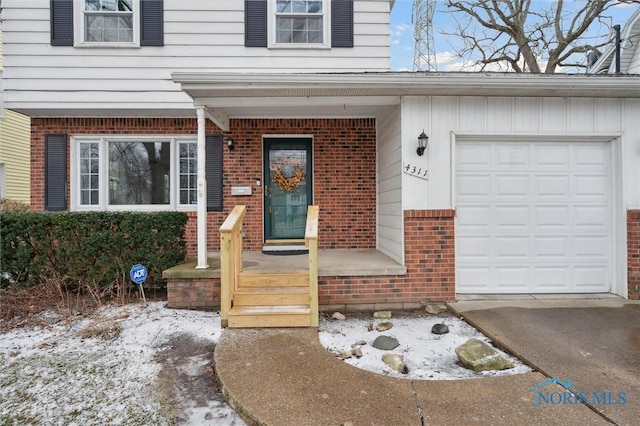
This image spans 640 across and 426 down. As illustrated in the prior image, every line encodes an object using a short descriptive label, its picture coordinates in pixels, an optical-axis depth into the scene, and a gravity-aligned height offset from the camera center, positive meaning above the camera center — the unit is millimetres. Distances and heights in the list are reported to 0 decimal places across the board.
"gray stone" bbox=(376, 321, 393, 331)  3746 -1246
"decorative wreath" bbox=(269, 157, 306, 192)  6027 +711
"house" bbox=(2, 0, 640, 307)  4391 +1067
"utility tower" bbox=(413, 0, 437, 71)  12531 +6683
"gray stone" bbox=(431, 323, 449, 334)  3560 -1216
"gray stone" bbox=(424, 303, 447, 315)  4211 -1185
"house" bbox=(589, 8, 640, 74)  8531 +4249
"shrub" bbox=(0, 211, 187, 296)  4574 -439
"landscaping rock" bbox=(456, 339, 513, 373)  2795 -1215
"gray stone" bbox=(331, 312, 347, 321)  4097 -1245
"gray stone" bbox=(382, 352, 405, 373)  2840 -1262
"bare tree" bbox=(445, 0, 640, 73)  10883 +6125
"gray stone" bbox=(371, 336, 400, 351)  3237 -1251
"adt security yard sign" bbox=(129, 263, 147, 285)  4387 -773
